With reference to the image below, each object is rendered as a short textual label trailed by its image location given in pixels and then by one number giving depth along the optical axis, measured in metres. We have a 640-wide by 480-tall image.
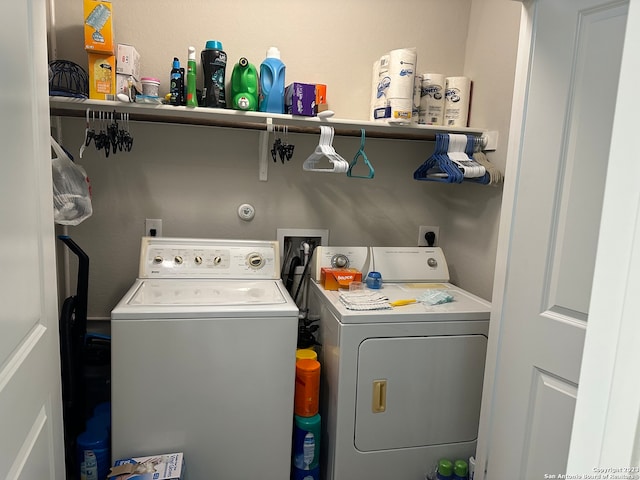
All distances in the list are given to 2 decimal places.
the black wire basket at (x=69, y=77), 1.88
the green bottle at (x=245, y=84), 1.97
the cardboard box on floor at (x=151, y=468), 1.52
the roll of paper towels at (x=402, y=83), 1.99
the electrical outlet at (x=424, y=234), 2.54
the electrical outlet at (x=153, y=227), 2.20
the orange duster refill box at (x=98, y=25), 1.77
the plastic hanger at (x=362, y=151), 2.03
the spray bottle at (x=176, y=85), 1.88
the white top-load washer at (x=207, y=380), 1.58
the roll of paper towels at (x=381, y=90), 2.07
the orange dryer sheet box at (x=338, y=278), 2.06
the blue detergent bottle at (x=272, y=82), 1.99
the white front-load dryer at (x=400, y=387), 1.74
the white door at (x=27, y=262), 0.82
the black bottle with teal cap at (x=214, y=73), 1.95
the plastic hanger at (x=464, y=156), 1.98
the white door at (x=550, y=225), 1.22
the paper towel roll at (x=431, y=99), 2.21
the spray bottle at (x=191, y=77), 1.83
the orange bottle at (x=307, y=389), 1.84
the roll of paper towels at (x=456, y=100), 2.22
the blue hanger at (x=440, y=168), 1.96
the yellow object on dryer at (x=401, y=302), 1.86
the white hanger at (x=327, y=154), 1.96
